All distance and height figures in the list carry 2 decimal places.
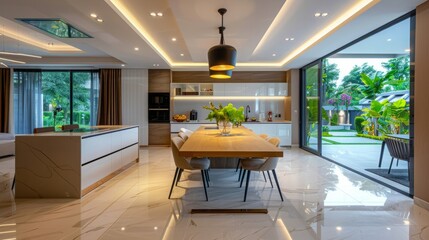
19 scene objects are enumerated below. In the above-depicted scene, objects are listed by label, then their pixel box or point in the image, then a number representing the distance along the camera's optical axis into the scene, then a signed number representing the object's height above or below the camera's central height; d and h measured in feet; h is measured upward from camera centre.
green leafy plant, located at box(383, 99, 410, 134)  15.47 +0.18
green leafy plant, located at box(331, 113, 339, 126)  22.80 -0.15
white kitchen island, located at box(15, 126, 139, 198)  10.55 -2.03
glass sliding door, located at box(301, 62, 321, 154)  21.62 +0.87
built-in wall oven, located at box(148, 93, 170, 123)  25.84 +1.39
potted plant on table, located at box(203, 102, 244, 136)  11.43 +0.09
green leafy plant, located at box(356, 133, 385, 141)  20.05 -1.65
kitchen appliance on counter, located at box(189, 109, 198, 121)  26.84 +0.09
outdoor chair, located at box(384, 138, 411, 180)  12.77 -1.60
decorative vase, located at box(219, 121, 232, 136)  12.14 -0.59
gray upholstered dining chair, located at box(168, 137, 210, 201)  10.55 -1.94
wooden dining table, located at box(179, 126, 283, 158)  7.52 -0.97
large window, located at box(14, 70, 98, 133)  26.37 +1.90
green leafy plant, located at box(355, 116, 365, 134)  23.86 -0.66
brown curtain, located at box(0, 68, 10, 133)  25.50 +1.83
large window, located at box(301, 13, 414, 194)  14.90 +1.21
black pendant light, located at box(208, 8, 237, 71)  11.02 +2.69
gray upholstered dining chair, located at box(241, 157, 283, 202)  10.13 -1.95
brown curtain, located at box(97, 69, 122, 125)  25.53 +1.87
